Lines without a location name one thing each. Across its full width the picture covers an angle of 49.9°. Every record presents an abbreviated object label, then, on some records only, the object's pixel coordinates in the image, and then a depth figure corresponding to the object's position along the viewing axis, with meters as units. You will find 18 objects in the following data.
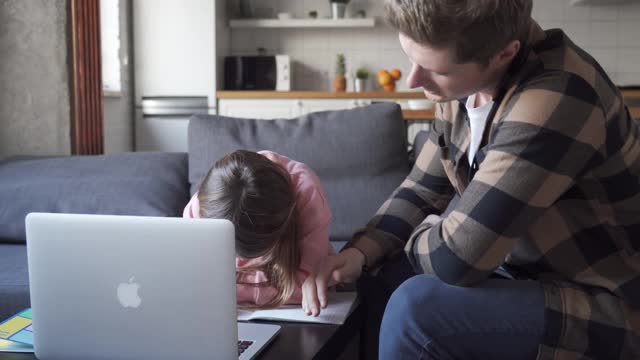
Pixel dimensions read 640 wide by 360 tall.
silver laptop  0.96
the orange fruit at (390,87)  5.23
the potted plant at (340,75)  5.33
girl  1.27
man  0.99
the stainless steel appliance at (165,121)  5.07
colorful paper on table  1.14
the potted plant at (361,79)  5.25
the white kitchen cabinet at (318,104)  4.92
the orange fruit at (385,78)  5.17
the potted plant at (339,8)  5.29
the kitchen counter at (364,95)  4.63
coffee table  1.09
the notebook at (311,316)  1.24
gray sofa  2.07
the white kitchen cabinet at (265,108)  4.95
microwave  5.23
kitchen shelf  5.23
